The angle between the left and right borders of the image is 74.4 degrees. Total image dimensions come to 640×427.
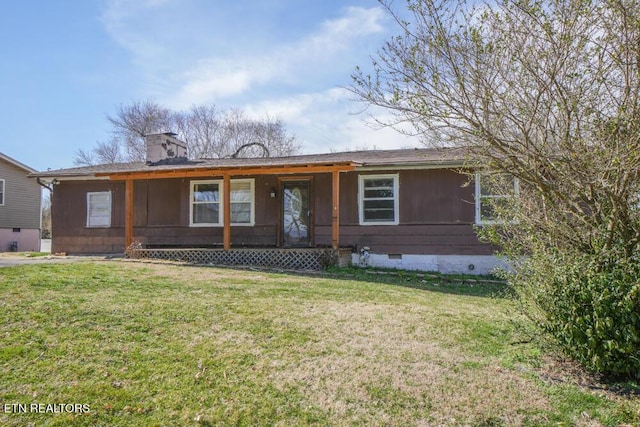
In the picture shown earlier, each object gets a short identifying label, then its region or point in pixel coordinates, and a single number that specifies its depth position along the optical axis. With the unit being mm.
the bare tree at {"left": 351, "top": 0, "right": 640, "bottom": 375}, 3445
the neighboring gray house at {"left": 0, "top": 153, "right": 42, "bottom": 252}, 18812
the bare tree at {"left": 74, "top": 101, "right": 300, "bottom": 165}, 30703
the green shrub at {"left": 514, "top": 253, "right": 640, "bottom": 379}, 3291
